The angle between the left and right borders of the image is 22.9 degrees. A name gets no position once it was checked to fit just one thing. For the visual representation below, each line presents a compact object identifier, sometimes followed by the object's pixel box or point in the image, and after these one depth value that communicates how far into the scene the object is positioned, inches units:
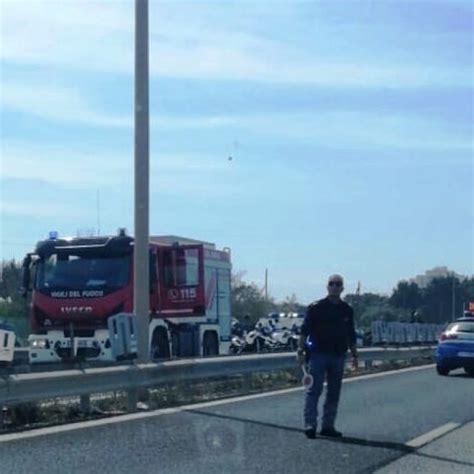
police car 1058.7
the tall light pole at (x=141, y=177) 721.0
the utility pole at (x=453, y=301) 2809.1
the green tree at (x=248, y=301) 3267.7
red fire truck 948.6
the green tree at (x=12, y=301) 1604.3
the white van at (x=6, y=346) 664.8
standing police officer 508.1
